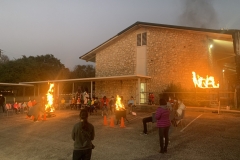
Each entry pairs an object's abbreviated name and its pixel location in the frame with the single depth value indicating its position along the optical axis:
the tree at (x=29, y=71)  36.06
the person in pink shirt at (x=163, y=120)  5.64
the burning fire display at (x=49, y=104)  13.22
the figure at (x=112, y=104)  14.56
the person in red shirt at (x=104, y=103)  13.64
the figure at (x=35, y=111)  11.42
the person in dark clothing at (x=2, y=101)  16.19
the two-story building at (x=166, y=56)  18.62
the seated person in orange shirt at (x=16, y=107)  15.23
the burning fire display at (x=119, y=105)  10.87
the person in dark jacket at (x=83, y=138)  3.66
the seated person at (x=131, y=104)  13.89
